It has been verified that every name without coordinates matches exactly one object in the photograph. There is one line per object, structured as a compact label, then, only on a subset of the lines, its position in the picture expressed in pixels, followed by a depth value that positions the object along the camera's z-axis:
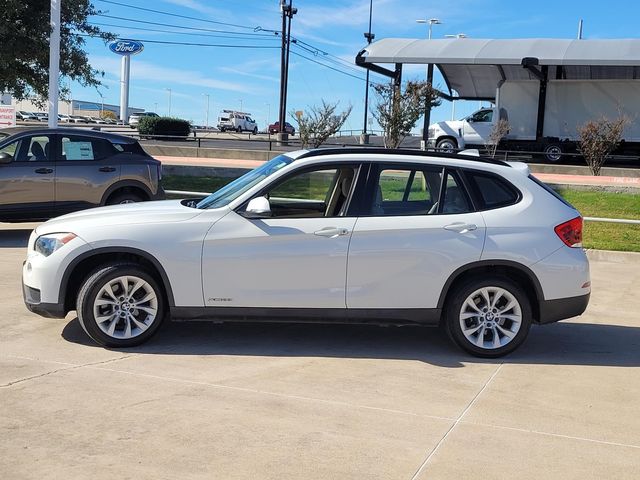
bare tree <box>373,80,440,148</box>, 23.77
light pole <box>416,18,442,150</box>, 30.67
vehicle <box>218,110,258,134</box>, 68.00
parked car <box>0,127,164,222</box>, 10.64
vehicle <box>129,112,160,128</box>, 58.64
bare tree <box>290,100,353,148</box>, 21.22
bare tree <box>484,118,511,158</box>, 29.05
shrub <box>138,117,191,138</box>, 39.15
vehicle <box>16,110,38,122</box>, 80.99
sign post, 46.50
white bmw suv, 5.68
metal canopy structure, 30.16
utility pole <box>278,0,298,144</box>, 39.53
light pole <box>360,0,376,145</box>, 46.59
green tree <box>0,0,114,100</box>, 15.95
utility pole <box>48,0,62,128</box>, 15.31
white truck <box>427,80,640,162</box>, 30.50
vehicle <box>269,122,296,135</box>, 65.62
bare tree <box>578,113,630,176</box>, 23.77
